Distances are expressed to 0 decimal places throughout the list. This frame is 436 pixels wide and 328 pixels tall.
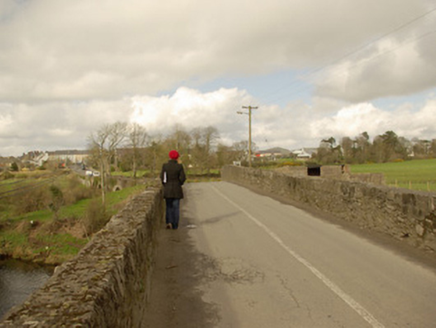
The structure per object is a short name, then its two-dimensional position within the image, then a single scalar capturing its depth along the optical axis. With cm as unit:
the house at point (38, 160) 18400
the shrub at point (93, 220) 3120
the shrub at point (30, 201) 4184
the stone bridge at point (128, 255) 230
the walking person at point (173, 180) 856
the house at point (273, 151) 19025
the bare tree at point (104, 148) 5465
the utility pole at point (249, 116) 4418
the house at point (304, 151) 14492
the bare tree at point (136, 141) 7119
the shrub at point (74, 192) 5061
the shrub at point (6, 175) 6331
